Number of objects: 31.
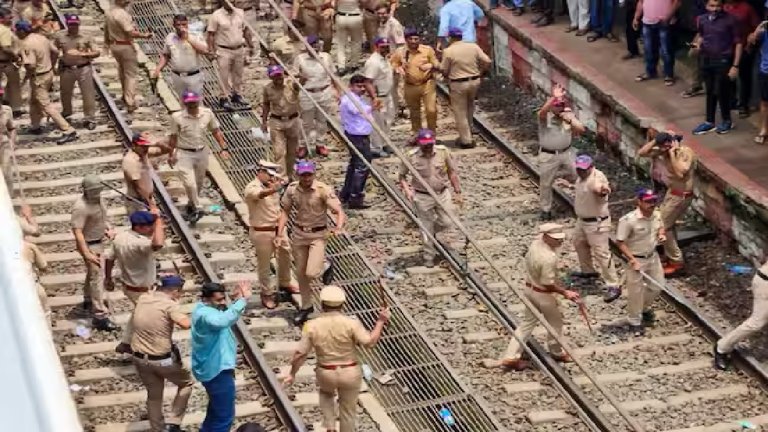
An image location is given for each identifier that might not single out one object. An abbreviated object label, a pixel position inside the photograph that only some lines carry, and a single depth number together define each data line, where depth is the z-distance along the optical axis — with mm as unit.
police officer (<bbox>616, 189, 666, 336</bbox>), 15008
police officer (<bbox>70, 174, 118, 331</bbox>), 14297
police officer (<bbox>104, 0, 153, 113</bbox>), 19391
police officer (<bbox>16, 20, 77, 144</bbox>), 18625
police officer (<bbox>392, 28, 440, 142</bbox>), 19000
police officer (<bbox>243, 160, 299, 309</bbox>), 15011
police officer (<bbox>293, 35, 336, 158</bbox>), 18469
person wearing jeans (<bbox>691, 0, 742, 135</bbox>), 17453
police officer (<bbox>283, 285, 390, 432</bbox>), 12266
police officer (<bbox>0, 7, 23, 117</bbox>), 18641
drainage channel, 13992
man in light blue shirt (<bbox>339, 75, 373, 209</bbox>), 17656
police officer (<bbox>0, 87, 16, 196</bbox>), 16594
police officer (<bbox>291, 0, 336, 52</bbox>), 21625
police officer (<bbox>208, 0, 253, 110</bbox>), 19781
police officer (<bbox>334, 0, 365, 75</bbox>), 21203
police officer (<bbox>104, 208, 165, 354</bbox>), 13586
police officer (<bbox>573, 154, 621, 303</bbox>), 15688
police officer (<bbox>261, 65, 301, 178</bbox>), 17516
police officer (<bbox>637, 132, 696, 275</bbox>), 15969
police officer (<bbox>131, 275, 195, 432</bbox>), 12547
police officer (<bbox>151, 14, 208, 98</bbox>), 18891
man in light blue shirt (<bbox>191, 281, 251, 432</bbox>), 12195
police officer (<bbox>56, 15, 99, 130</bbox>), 18766
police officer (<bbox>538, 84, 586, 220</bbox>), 17078
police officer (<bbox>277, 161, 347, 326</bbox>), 14602
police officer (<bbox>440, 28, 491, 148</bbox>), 19078
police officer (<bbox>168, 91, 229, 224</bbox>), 16562
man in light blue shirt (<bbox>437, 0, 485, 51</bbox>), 20156
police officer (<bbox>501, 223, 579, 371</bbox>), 14031
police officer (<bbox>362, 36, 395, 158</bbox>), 18781
